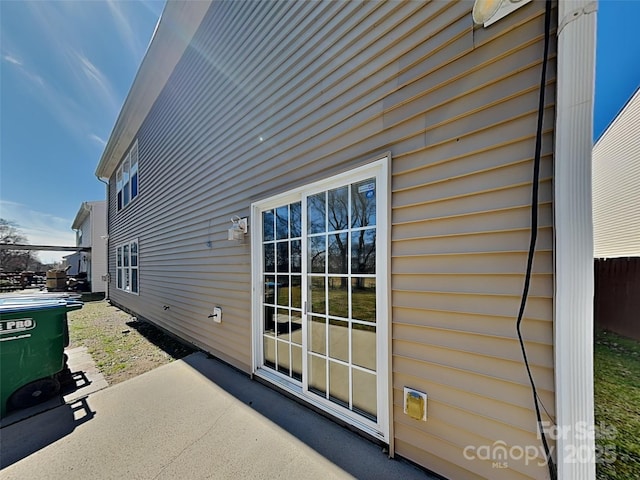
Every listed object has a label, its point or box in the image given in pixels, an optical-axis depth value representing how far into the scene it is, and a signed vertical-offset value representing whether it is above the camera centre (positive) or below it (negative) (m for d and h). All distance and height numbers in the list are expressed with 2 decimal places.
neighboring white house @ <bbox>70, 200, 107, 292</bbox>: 13.50 -0.19
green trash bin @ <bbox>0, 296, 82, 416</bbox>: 2.45 -1.13
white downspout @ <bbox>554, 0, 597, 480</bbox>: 1.12 -0.02
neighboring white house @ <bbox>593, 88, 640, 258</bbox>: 6.38 +1.49
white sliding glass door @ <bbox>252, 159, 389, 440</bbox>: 1.92 -0.53
